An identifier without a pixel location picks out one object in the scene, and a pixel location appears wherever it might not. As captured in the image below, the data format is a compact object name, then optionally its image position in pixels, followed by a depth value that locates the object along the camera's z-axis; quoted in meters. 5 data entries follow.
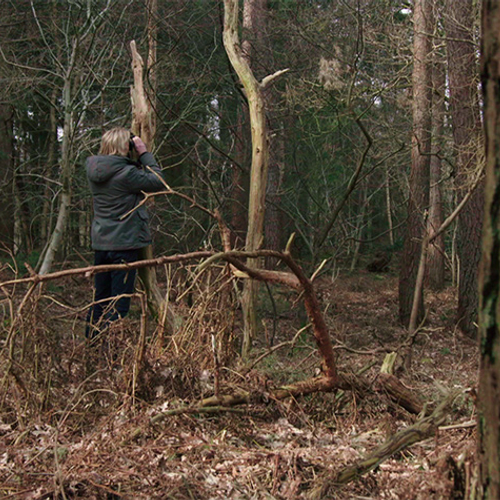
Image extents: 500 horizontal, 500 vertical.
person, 5.21
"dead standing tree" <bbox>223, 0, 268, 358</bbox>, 6.27
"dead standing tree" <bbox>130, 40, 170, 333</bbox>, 5.96
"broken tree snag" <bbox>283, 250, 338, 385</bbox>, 3.52
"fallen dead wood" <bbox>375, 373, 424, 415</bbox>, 4.03
